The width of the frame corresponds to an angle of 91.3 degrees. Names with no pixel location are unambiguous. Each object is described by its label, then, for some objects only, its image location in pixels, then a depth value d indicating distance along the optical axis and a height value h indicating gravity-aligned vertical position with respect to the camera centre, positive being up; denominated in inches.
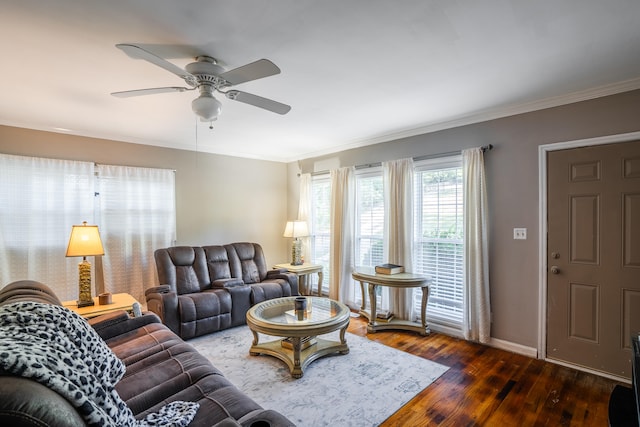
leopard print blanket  34.2 -20.0
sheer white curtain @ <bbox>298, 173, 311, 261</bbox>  210.7 +5.2
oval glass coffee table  103.7 -39.1
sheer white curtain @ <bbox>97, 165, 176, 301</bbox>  155.4 -4.5
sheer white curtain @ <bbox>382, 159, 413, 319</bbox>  153.3 -5.0
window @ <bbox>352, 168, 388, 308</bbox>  172.7 -5.0
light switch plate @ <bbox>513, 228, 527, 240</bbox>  121.7 -8.6
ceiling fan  74.7 +34.0
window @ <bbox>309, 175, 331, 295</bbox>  203.5 -7.0
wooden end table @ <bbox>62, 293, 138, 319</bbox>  109.6 -34.2
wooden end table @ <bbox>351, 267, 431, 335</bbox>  138.9 -34.4
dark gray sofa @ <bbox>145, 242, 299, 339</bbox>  134.5 -36.3
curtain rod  130.3 +26.2
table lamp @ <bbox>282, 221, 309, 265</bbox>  195.9 -13.3
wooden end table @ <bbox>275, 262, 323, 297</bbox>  183.9 -35.8
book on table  147.7 -27.0
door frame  116.5 -13.3
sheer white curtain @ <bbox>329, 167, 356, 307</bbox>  182.9 -12.7
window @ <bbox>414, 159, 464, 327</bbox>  140.9 -11.3
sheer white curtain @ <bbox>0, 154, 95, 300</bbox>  132.3 -0.5
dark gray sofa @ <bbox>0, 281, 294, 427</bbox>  29.7 -35.6
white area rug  86.1 -54.8
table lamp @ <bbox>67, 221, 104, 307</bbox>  115.7 -13.7
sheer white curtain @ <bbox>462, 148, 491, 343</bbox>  128.7 -15.8
